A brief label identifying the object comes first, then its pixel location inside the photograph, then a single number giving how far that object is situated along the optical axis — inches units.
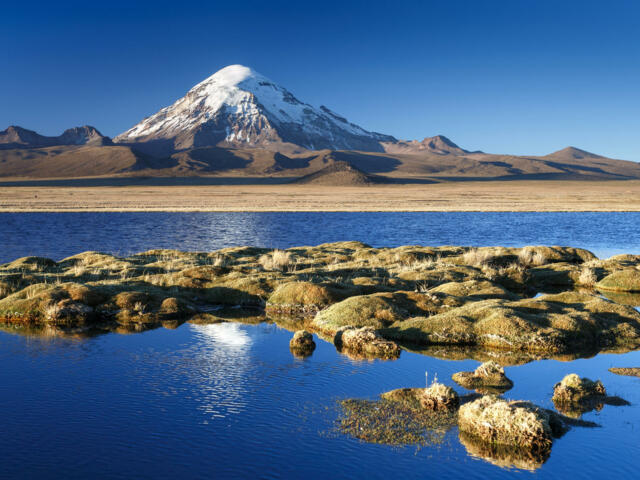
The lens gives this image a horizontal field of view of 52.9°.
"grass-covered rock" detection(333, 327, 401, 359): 882.8
